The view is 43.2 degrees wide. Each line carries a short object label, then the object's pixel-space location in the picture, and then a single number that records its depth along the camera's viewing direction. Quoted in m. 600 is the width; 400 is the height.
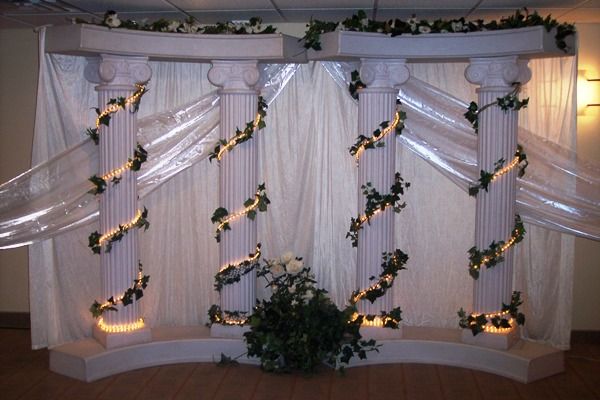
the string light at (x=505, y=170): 5.64
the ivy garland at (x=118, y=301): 5.72
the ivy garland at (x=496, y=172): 5.61
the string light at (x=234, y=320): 5.94
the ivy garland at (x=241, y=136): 5.79
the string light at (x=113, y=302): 5.72
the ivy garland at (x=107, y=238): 5.68
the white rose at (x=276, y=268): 6.07
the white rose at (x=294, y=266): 6.02
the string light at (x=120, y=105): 5.61
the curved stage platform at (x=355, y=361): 5.54
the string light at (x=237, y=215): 5.85
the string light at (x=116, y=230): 5.69
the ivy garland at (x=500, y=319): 5.68
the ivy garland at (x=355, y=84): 5.79
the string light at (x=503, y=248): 5.64
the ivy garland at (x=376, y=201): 5.77
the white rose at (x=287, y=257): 6.07
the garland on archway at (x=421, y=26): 5.43
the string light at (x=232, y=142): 5.80
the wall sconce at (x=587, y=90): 6.30
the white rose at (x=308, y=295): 5.91
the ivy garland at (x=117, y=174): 5.62
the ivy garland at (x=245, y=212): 5.84
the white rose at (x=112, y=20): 5.41
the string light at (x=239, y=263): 5.88
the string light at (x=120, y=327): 5.75
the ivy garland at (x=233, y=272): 5.88
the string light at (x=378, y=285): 5.84
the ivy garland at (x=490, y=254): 5.64
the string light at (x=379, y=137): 5.76
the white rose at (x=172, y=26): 5.65
